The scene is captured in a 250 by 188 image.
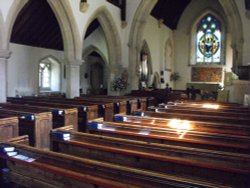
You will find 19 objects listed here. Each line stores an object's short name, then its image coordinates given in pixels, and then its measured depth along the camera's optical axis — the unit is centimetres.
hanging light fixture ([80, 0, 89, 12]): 955
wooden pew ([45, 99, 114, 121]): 677
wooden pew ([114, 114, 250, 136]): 348
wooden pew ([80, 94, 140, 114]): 804
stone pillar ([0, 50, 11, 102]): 687
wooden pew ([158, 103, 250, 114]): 571
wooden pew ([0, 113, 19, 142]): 386
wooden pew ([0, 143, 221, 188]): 169
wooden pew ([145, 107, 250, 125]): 455
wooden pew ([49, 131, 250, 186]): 203
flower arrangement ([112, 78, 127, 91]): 1230
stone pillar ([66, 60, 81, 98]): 969
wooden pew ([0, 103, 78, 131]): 536
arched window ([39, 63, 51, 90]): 1370
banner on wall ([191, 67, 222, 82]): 1872
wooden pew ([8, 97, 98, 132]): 614
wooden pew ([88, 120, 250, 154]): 277
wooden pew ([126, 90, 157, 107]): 1068
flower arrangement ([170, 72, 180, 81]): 1974
